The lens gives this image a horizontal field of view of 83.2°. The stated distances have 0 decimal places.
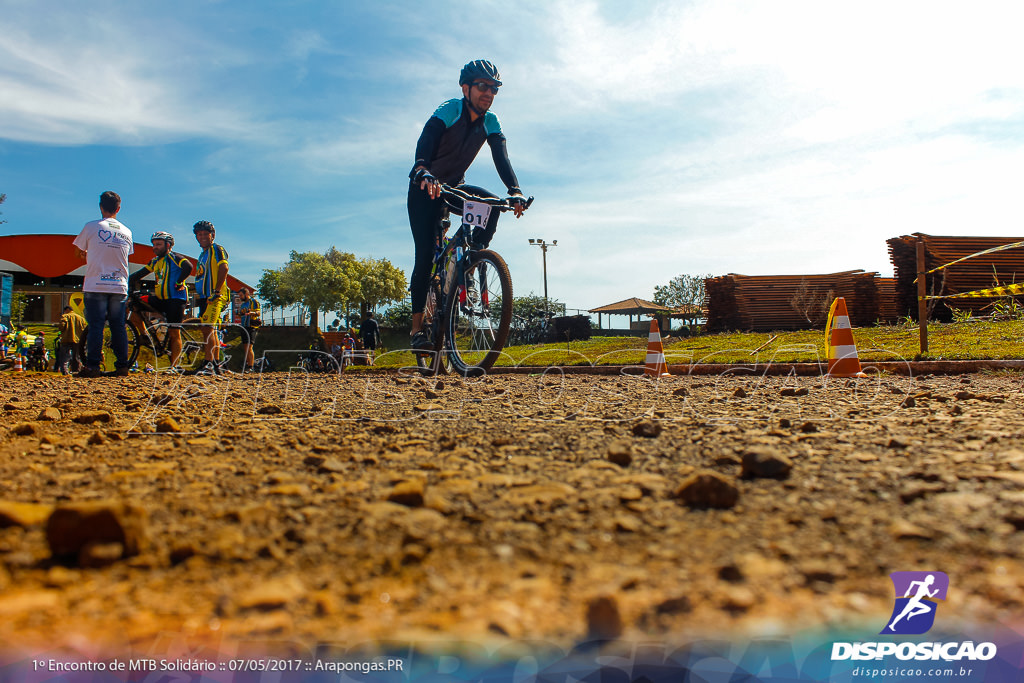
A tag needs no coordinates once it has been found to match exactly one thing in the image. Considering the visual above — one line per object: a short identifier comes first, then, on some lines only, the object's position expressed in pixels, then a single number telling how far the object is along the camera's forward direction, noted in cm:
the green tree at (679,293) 8199
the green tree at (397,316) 4812
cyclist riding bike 407
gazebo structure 6103
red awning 2953
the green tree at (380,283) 5191
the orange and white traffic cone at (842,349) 507
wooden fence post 689
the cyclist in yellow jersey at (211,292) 652
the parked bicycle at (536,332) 1795
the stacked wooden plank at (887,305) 2145
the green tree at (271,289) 5225
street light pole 4916
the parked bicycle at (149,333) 690
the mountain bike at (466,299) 417
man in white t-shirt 557
